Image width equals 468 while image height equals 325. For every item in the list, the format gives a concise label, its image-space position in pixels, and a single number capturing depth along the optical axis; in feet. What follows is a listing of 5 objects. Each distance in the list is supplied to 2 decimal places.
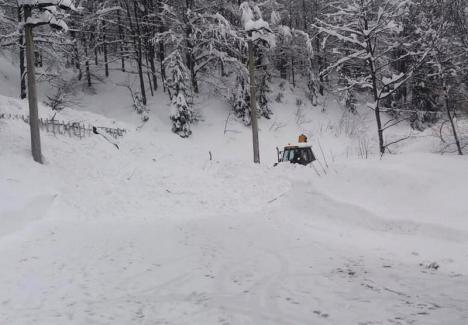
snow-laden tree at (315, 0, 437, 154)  41.91
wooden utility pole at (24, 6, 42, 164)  40.81
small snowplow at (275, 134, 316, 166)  55.11
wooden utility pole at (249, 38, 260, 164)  62.40
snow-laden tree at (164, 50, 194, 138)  78.59
